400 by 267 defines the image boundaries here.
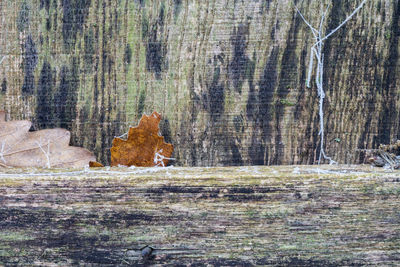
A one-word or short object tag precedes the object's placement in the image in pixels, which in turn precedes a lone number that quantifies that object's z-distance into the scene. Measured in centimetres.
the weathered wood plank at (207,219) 79
